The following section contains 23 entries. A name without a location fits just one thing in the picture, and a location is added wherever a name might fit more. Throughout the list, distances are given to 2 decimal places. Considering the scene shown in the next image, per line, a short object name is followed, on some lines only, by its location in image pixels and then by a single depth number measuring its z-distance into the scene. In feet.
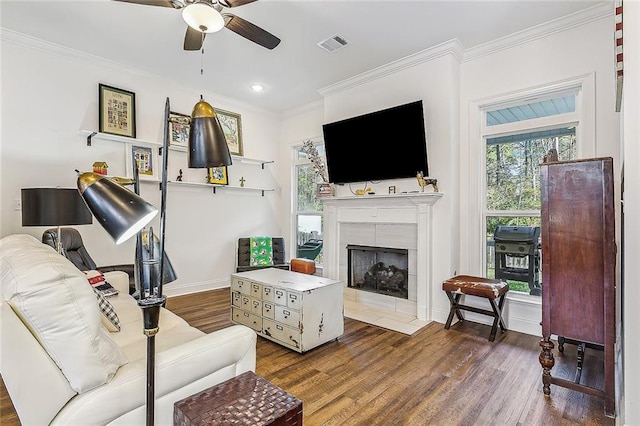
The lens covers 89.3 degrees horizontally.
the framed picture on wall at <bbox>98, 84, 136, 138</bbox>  12.42
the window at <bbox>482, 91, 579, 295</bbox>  10.15
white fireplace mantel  11.69
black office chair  10.23
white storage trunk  8.73
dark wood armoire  6.25
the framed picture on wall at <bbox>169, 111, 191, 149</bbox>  14.44
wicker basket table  3.72
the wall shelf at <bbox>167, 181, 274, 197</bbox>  14.63
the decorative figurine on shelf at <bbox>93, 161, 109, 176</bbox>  11.89
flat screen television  11.86
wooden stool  9.61
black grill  10.59
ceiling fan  6.98
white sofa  3.51
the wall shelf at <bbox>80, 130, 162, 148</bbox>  11.92
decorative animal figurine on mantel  11.55
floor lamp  3.03
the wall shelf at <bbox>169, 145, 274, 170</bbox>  14.58
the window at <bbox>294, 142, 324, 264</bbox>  17.63
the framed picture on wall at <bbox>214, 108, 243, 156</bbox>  16.31
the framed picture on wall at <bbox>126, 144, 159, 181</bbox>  13.27
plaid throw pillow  6.19
